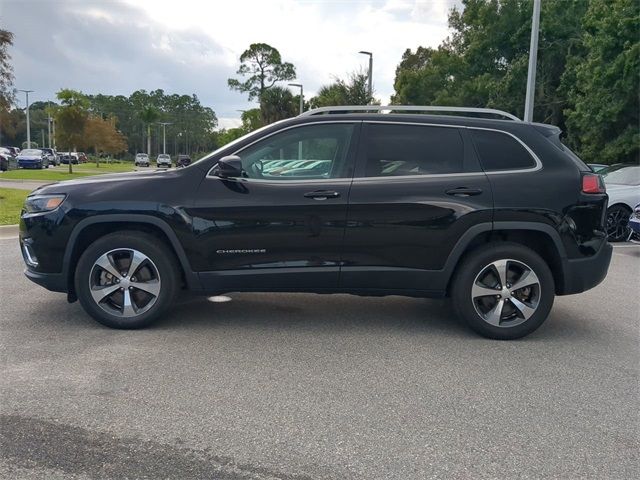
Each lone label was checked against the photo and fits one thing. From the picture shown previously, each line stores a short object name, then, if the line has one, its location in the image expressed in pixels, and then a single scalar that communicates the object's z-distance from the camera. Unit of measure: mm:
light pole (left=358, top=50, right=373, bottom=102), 25562
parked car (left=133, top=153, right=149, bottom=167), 66325
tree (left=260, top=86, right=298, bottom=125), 40469
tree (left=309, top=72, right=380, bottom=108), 25000
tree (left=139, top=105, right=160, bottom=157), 82625
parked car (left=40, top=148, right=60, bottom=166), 44878
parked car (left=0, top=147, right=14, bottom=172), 32250
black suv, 4613
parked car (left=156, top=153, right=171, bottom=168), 59528
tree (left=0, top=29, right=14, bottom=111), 14547
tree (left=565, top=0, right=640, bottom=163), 16797
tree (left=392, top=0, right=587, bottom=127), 24094
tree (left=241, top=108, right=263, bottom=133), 50319
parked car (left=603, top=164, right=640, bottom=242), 10562
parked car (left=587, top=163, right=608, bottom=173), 13188
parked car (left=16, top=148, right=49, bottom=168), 36969
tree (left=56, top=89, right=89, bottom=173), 31234
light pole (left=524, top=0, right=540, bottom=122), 15380
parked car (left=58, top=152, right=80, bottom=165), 56719
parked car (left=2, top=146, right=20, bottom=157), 40031
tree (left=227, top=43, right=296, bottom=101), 62000
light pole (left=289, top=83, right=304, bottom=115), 36678
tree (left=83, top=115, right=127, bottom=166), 35250
